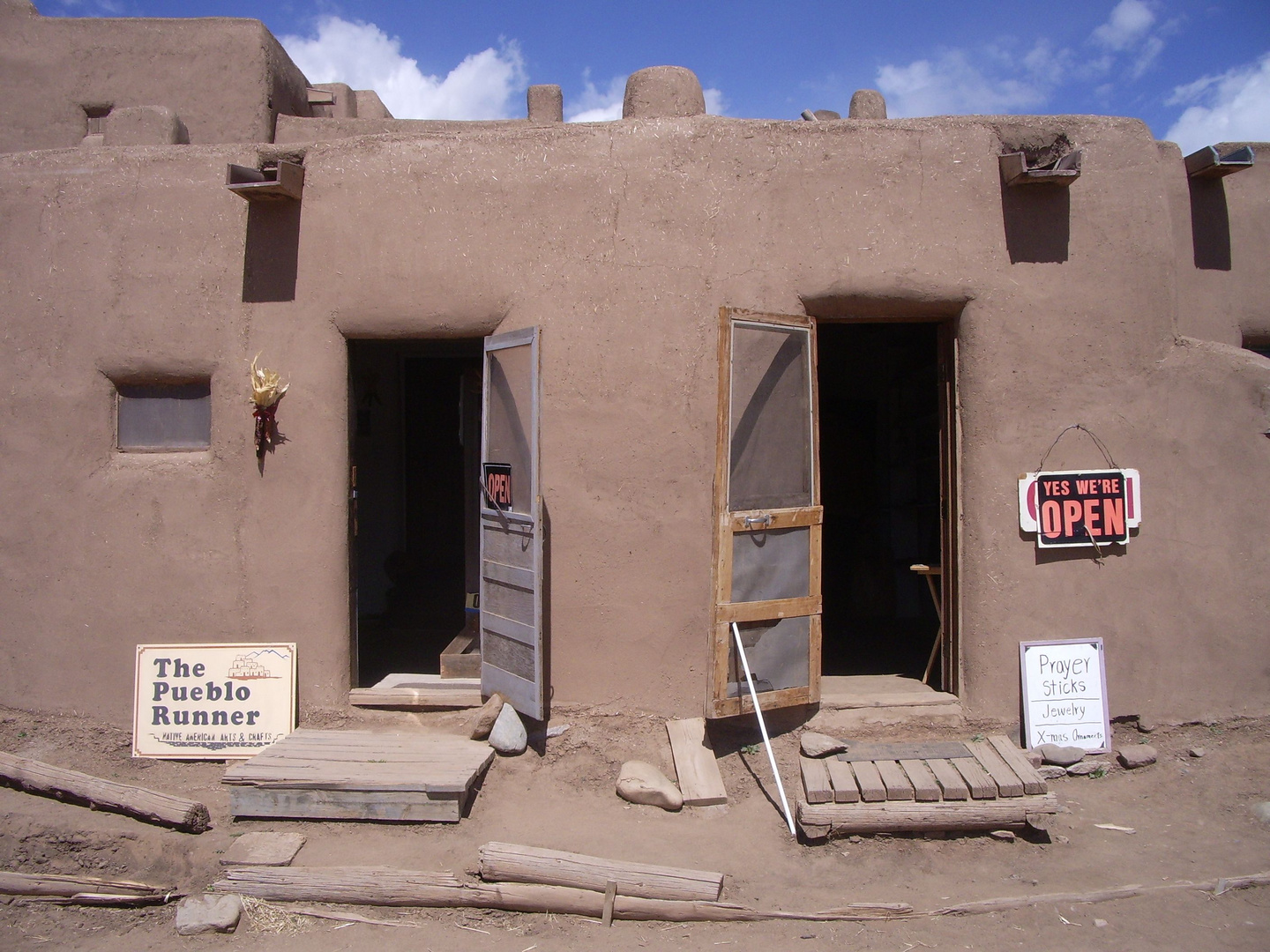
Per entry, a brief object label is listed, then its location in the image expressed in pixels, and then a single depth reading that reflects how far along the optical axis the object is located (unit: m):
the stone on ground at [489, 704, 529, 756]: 4.79
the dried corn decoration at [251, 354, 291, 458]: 4.97
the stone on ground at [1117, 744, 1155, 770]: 4.76
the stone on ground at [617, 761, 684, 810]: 4.44
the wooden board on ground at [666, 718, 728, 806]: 4.45
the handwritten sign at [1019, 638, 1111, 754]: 4.86
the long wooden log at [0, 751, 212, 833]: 4.16
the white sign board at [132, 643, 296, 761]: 5.07
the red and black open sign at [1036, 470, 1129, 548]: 4.86
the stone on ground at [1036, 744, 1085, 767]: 4.76
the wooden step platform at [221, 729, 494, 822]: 4.24
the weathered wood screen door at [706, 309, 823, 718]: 4.48
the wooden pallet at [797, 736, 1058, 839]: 4.05
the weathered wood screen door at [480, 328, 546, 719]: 4.61
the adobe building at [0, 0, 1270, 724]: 4.87
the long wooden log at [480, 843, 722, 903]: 3.60
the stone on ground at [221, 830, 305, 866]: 3.88
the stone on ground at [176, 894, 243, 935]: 3.50
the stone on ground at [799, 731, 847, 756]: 4.66
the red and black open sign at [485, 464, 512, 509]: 4.84
